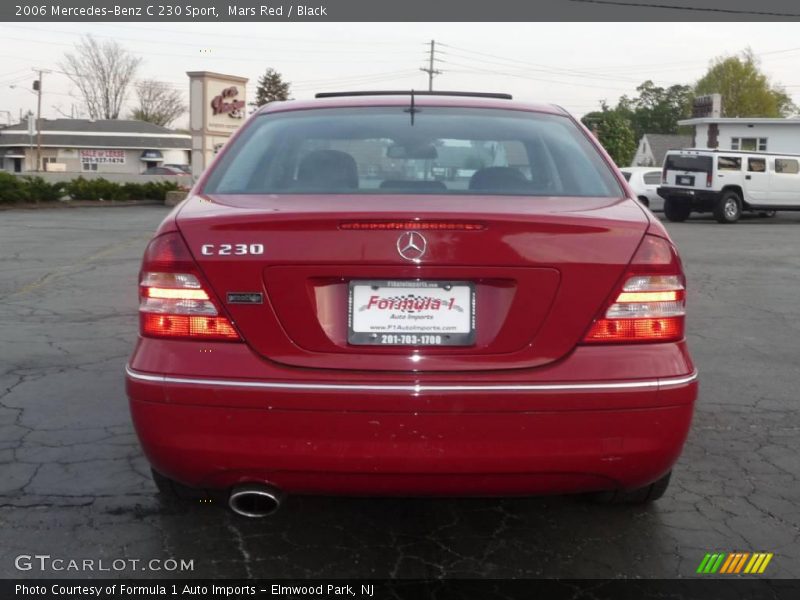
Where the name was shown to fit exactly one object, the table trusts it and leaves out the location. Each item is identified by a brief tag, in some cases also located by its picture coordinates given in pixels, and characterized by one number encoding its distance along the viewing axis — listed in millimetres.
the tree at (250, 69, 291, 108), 83188
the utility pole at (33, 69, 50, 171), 74000
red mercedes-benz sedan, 2711
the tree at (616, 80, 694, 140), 106750
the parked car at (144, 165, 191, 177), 59759
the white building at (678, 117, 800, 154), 44094
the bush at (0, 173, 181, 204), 26438
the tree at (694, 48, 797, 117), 81562
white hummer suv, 24969
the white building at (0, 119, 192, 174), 81562
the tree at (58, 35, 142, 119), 80938
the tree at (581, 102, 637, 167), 78125
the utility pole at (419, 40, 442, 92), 70250
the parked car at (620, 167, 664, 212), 27844
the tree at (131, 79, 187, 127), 93438
